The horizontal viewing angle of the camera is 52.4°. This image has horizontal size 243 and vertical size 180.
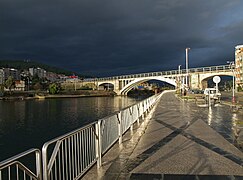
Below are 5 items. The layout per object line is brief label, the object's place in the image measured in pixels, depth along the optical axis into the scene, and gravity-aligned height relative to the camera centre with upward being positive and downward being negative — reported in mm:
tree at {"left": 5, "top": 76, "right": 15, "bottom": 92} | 112312 +5100
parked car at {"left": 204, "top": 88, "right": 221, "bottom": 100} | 29547 -390
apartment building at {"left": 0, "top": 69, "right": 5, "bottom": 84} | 151362 +11535
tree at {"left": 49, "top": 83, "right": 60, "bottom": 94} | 104275 +2081
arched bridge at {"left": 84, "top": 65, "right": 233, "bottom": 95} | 63200 +5004
